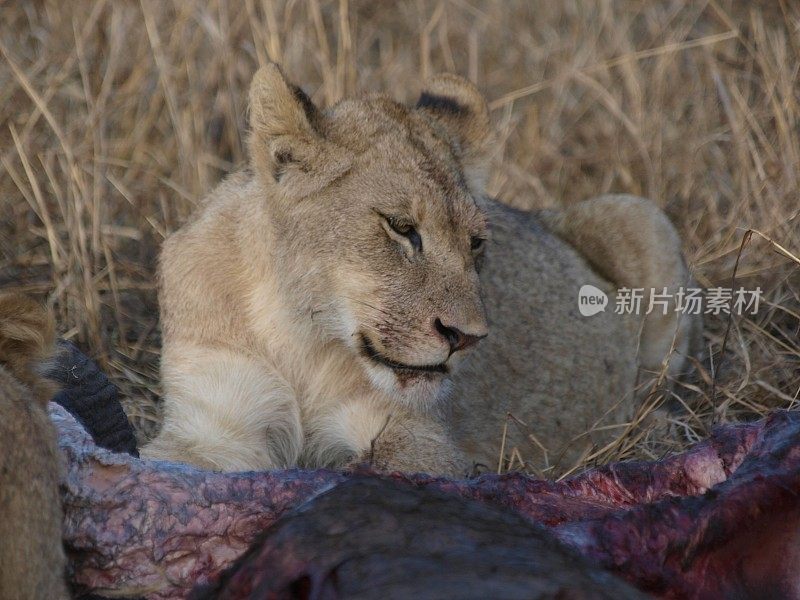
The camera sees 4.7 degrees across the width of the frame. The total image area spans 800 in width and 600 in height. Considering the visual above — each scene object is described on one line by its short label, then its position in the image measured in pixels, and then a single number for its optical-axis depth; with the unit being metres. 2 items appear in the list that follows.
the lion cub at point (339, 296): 9.61
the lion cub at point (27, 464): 9.12
